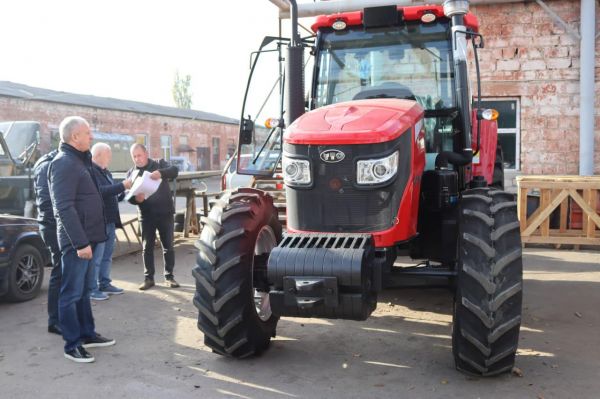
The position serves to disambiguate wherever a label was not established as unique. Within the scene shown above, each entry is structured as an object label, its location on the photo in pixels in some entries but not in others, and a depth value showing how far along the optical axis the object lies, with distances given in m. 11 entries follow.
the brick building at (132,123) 24.93
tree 66.81
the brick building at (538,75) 10.77
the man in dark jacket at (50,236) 5.17
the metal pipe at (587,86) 10.38
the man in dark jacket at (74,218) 4.48
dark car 6.32
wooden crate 9.20
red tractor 3.85
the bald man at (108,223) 6.13
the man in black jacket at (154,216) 7.00
